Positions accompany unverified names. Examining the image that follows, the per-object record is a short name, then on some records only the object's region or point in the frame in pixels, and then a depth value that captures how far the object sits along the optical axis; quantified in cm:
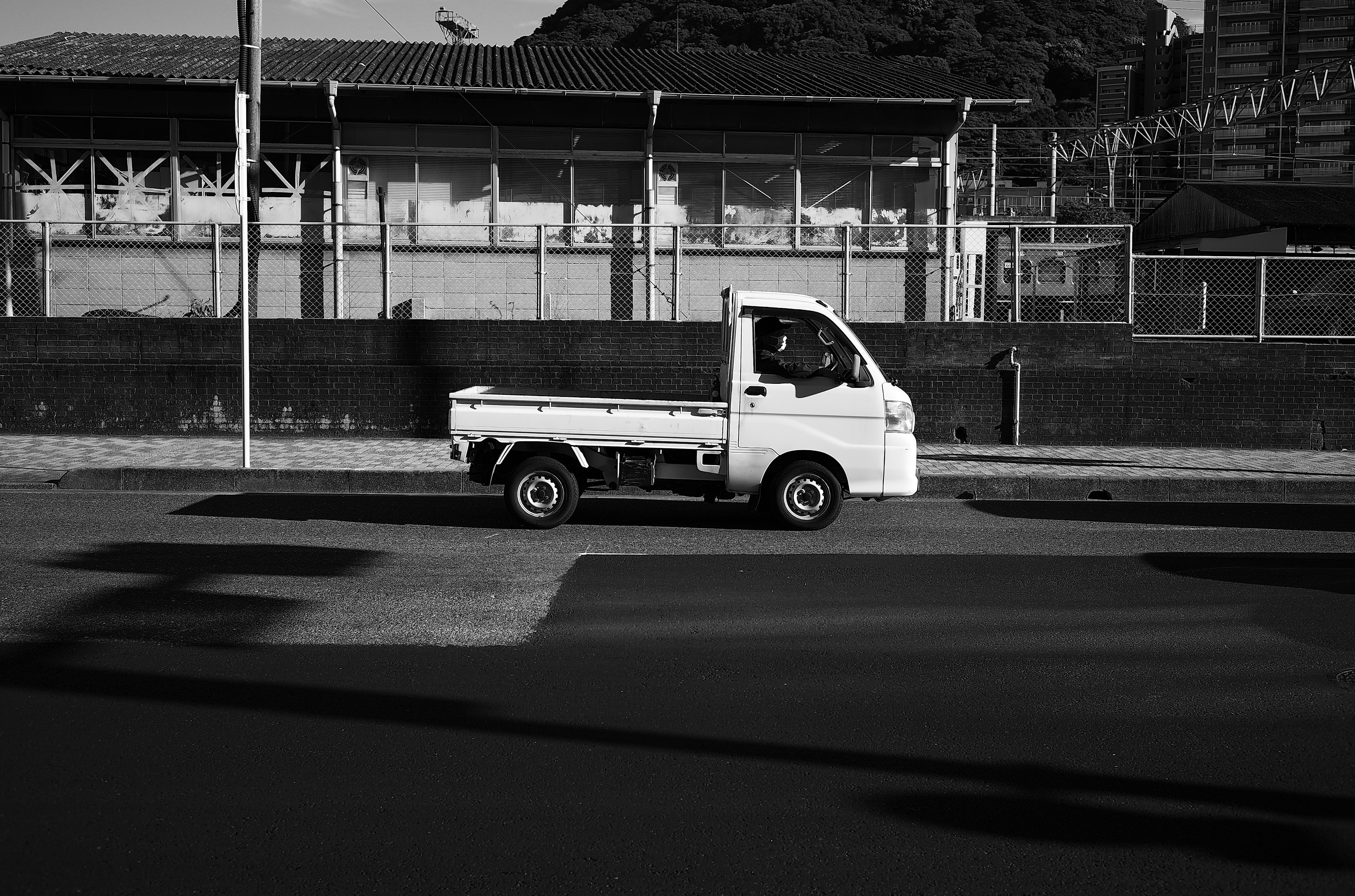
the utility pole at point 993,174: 3853
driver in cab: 999
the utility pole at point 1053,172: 4012
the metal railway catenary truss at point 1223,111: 3278
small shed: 2923
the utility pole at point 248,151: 1258
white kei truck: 977
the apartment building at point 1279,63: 8694
